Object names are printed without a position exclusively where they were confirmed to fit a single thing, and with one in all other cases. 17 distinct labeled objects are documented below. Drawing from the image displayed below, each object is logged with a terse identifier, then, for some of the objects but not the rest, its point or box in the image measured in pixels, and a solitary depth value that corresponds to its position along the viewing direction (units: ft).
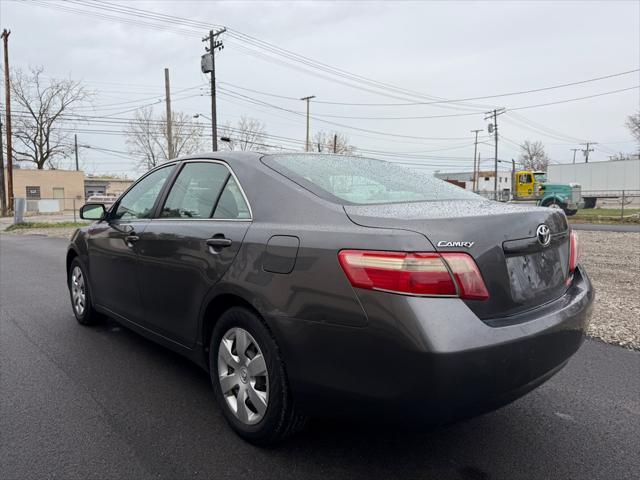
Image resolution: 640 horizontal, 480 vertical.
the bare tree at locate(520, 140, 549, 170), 296.51
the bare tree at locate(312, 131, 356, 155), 180.88
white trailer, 123.44
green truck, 87.10
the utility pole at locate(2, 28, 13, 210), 98.32
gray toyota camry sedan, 6.40
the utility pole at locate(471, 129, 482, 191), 228.43
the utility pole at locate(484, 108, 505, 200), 188.85
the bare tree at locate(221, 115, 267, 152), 176.33
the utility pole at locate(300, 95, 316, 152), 144.36
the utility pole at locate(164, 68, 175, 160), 88.83
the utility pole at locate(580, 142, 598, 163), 298.15
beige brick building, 177.06
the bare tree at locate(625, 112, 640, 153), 172.24
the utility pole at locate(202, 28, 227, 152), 89.10
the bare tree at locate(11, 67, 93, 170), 158.10
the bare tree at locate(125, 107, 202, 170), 181.78
